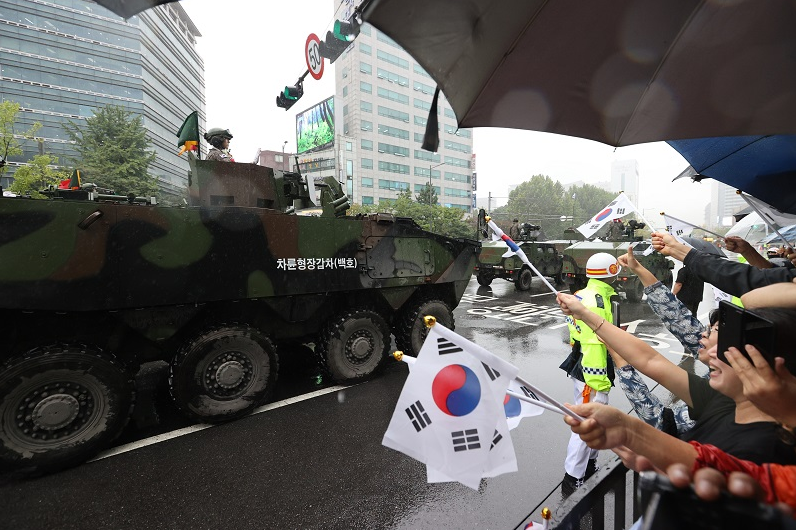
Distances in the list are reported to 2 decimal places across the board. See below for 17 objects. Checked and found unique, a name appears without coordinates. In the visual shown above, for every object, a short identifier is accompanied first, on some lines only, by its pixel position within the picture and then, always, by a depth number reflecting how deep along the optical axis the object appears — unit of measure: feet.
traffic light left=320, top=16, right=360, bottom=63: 29.37
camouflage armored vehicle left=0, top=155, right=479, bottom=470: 10.31
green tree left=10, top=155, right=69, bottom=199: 52.80
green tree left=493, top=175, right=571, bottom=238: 195.11
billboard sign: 160.86
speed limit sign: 41.70
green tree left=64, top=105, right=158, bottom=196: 76.43
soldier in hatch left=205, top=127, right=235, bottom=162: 17.54
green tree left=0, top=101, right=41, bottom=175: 52.80
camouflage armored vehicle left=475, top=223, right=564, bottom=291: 42.50
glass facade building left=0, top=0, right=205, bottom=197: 128.26
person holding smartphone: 3.52
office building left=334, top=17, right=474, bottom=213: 170.71
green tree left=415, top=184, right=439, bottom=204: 137.59
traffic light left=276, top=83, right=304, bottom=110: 34.65
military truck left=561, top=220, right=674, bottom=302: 35.94
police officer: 9.34
